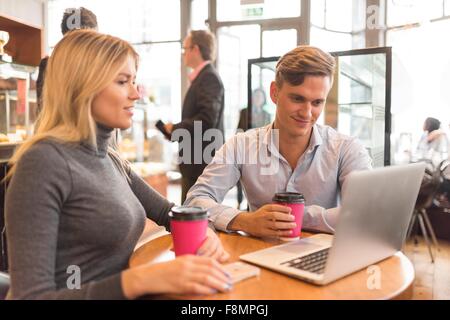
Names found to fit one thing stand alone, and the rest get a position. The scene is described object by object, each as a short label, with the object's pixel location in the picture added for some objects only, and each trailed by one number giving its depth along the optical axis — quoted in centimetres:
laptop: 78
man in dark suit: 283
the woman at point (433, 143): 441
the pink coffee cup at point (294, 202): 118
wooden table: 82
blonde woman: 82
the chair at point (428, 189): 331
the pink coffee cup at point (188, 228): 98
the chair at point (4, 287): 99
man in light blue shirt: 152
